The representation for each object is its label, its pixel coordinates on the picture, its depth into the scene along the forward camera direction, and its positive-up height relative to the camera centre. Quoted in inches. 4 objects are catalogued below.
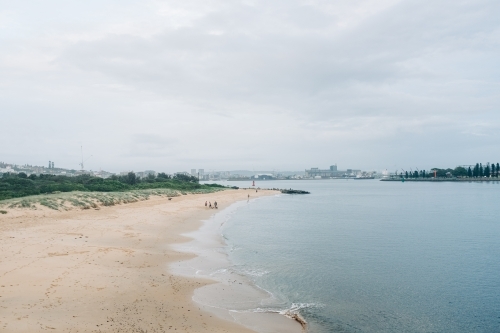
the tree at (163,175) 4237.2 +29.5
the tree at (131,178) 3292.3 -3.3
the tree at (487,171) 7533.5 +101.8
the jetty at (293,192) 4139.8 -169.8
